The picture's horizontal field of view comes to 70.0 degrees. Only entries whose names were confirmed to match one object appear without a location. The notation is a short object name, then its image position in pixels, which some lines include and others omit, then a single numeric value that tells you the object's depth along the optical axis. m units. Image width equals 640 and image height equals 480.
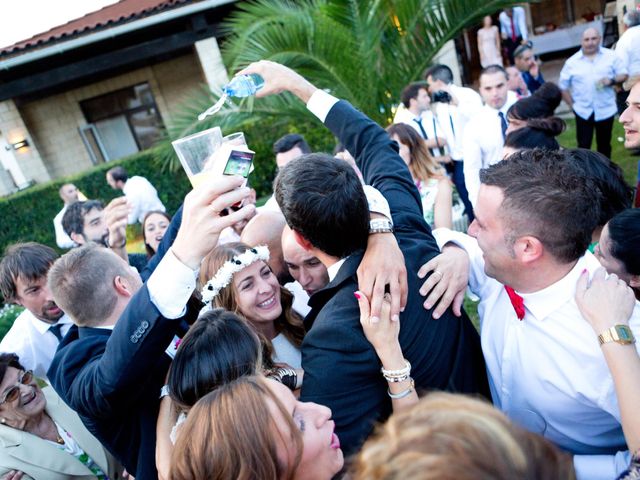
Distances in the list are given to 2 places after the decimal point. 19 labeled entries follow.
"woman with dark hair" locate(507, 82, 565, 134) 4.07
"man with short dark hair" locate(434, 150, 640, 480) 1.56
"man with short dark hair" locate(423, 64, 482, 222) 6.06
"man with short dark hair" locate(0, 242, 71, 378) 3.20
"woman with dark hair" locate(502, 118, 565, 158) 3.46
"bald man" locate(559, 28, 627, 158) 6.65
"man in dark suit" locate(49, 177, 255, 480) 1.41
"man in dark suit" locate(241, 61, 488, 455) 1.50
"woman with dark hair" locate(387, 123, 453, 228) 4.26
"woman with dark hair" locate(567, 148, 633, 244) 2.45
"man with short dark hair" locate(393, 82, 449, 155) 6.19
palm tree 6.02
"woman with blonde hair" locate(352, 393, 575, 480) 0.76
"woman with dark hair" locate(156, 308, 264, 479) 1.57
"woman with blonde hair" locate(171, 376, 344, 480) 1.13
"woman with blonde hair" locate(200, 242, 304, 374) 2.32
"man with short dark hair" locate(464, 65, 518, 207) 4.81
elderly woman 2.40
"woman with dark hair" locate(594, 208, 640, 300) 1.97
